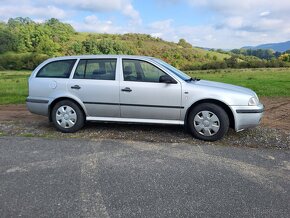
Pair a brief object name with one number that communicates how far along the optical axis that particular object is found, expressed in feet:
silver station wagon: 13.45
